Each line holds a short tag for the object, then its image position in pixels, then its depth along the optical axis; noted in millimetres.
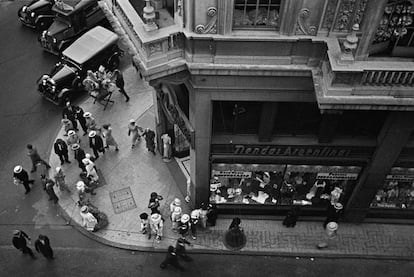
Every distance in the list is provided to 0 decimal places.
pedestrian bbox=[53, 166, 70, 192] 22797
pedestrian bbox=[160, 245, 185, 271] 19984
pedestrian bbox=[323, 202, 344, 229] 21422
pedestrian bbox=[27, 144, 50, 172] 23078
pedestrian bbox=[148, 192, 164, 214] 21406
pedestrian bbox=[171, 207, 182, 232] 21016
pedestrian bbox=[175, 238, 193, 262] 20141
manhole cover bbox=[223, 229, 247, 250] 21405
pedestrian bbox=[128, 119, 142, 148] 24653
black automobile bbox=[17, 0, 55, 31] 32381
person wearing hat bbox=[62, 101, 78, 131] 25422
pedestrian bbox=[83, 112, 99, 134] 24984
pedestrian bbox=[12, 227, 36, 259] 20109
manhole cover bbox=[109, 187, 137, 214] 22953
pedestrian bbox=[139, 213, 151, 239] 20812
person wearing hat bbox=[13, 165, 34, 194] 22547
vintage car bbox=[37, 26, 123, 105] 27547
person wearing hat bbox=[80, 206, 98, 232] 21109
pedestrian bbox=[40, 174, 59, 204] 22141
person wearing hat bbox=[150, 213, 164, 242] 20656
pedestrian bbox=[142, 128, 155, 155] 24266
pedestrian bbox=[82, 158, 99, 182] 22891
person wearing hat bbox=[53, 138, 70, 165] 23719
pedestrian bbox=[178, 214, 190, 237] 20750
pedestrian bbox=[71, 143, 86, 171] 23516
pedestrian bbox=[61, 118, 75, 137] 24969
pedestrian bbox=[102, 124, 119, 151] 24312
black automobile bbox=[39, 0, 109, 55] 30328
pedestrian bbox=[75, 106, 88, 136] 25203
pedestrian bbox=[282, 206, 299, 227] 21375
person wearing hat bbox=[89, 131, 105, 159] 24000
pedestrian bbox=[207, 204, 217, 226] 21377
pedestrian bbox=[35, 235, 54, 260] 20078
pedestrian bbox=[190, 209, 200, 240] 21109
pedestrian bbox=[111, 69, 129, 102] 27016
